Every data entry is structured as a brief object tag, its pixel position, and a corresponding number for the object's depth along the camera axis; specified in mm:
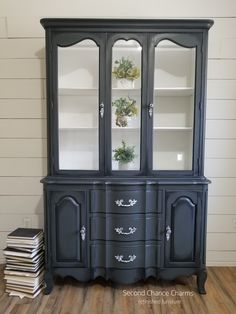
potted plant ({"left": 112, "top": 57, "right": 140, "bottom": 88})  2352
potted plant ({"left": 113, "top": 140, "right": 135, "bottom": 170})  2398
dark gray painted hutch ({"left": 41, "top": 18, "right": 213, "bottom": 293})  2244
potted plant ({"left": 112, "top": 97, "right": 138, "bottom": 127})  2402
